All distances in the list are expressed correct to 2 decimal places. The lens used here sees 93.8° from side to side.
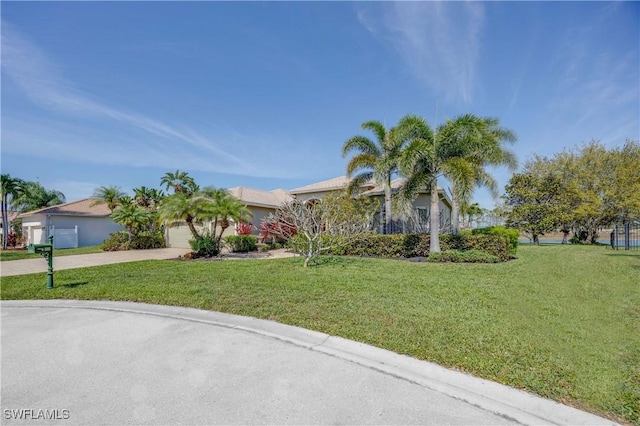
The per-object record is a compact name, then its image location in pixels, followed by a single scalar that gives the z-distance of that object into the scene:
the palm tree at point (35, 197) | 27.41
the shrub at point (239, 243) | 19.94
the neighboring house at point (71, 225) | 24.55
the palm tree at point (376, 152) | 16.78
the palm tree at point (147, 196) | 27.44
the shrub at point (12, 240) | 25.64
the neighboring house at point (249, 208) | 23.08
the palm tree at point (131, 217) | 22.44
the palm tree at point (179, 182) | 28.56
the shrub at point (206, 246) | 16.58
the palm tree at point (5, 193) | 24.61
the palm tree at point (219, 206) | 15.90
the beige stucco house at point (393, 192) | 19.27
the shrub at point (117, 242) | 21.78
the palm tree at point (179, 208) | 15.61
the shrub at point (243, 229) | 20.61
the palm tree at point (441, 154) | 13.46
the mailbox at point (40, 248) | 7.38
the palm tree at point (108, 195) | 25.78
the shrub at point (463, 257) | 13.02
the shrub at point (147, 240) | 22.88
